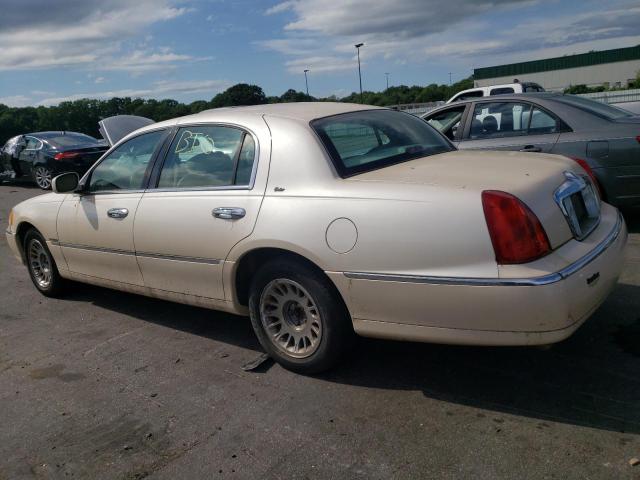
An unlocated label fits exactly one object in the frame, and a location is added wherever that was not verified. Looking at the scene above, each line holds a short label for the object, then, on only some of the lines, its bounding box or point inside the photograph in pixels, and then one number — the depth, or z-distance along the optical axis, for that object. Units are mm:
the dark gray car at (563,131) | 6316
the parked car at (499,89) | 15266
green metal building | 65250
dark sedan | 14125
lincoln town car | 2971
